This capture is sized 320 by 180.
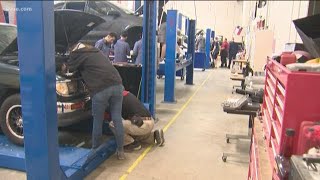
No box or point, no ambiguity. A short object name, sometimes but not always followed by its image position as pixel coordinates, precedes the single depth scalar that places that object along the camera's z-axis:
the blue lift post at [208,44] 18.42
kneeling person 4.63
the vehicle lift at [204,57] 17.00
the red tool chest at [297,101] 1.33
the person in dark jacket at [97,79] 4.00
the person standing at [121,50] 8.40
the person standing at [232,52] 21.29
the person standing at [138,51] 8.12
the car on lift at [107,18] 9.20
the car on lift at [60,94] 4.17
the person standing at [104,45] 8.34
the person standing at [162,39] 9.76
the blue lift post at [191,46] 11.80
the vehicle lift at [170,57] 8.42
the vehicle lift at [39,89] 2.39
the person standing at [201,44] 18.05
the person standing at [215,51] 20.42
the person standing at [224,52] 20.30
